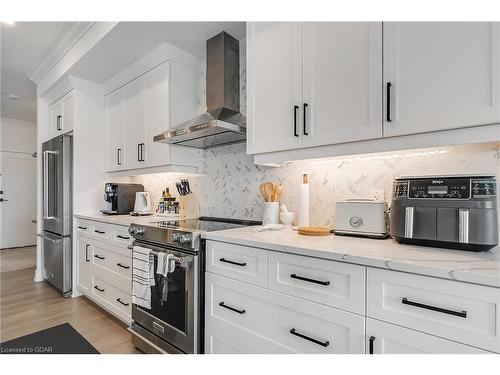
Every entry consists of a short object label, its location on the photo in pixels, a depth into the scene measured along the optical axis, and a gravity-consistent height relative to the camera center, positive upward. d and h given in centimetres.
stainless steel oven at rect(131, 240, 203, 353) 162 -77
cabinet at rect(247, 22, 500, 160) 105 +48
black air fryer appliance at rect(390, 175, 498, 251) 104 -10
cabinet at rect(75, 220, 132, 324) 231 -77
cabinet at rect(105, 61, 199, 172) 251 +70
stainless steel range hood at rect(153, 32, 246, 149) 211 +72
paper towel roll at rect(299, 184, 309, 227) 174 -11
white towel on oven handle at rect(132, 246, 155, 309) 188 -61
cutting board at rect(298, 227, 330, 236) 148 -23
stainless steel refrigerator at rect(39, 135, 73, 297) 310 -29
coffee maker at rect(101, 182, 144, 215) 308 -14
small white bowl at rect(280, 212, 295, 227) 187 -21
